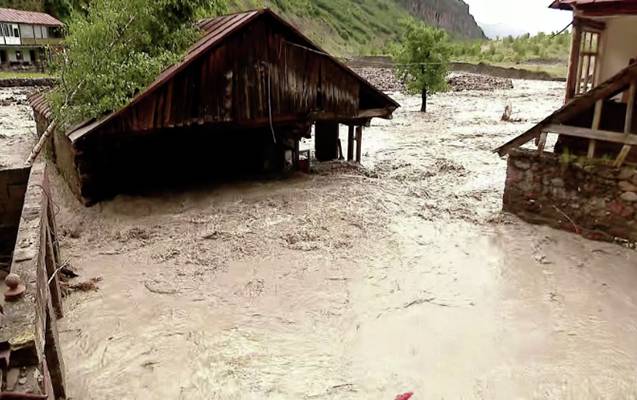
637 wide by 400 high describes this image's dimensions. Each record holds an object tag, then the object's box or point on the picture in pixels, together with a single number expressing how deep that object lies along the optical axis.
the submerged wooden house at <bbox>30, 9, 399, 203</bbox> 11.64
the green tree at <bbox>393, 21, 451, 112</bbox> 28.22
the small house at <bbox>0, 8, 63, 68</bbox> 42.44
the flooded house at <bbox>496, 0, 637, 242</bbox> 9.71
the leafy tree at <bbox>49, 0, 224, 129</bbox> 11.35
